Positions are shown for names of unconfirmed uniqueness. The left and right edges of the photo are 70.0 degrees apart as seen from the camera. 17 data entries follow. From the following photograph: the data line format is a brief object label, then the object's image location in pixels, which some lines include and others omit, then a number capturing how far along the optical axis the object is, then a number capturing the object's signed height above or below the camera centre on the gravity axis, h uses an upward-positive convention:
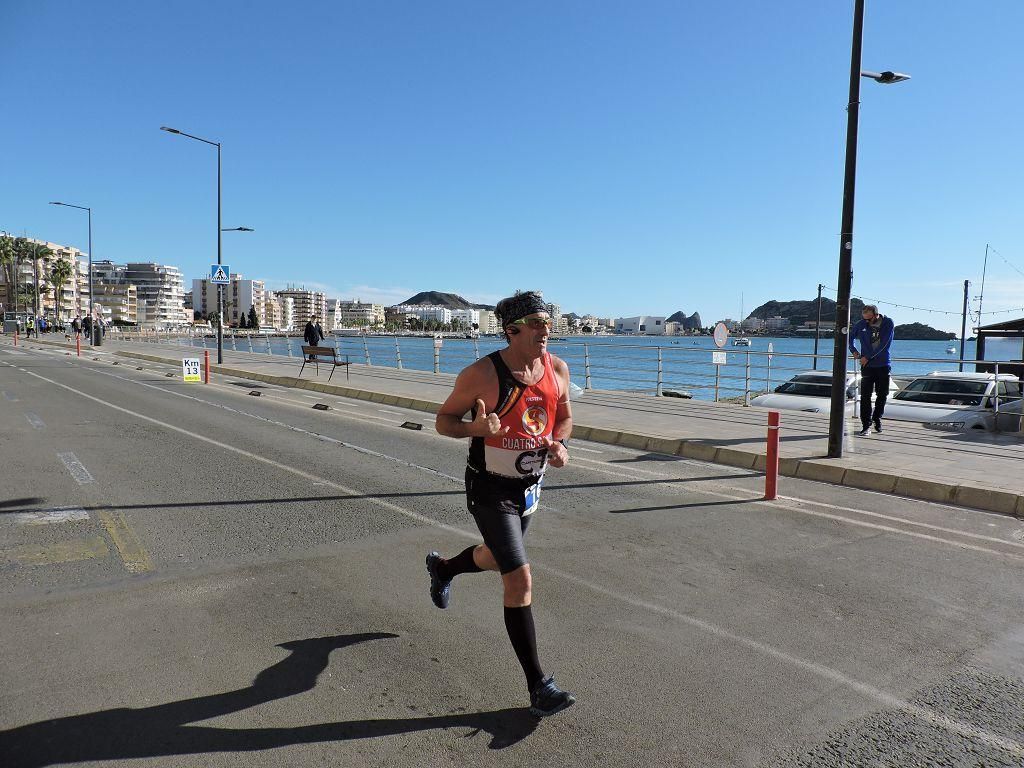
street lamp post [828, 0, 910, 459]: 9.19 +1.11
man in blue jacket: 11.02 -0.07
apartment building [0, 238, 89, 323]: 123.19 +7.06
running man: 3.19 -0.50
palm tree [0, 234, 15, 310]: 98.06 +9.08
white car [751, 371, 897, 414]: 16.66 -1.35
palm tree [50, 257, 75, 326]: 107.56 +7.28
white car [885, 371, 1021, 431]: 12.76 -1.19
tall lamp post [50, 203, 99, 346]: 43.03 -0.57
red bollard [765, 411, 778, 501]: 7.59 -1.26
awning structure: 16.41 +0.31
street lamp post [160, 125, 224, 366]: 27.71 +1.18
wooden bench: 22.03 -0.80
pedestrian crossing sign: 27.49 +1.91
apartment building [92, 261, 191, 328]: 186.09 +3.08
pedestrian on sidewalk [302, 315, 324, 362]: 25.03 -0.18
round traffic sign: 19.33 +0.08
